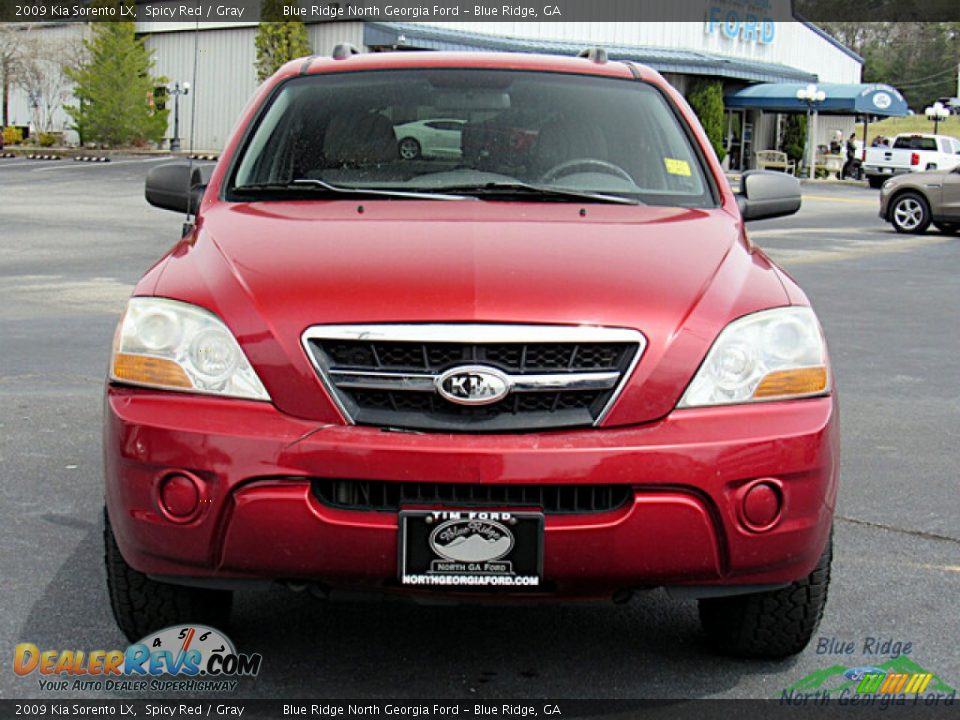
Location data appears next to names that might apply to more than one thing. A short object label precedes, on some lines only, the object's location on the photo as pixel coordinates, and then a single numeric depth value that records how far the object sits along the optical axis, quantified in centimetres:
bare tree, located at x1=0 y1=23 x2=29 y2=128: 5654
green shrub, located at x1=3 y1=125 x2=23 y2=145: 5759
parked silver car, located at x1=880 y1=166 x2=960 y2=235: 2416
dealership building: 4666
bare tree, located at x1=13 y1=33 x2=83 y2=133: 5666
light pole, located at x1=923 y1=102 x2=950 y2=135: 6225
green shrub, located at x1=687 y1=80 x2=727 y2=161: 5225
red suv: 329
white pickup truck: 4572
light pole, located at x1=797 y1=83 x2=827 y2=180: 5006
